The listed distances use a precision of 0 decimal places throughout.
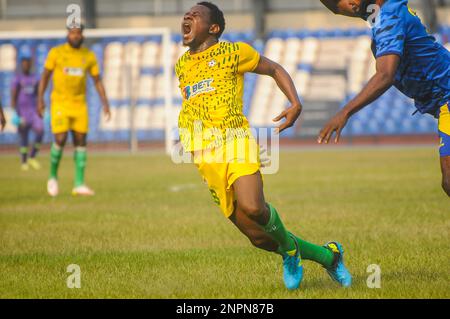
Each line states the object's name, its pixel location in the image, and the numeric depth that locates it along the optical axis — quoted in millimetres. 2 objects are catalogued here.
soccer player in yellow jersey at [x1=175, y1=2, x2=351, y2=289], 12695
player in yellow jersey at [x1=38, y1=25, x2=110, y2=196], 28875
